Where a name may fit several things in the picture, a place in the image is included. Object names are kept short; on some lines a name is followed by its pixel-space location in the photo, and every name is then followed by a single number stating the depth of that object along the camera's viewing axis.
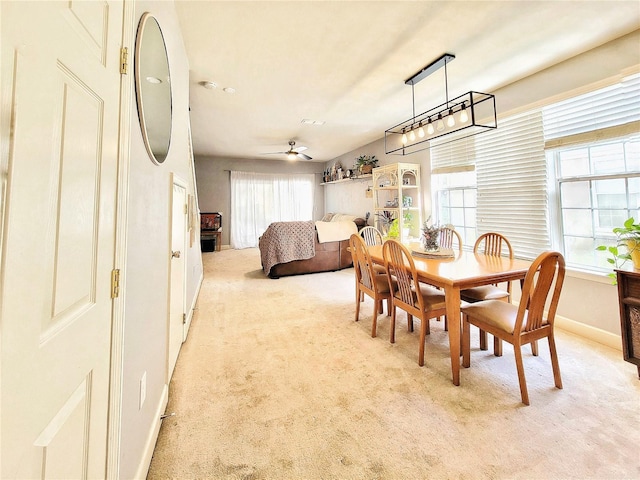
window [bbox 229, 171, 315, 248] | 7.95
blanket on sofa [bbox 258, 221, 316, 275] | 4.56
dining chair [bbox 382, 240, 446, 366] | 2.01
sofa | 4.57
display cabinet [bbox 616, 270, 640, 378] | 1.79
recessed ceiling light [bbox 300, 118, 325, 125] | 4.54
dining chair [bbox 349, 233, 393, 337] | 2.47
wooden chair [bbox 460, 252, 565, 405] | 1.58
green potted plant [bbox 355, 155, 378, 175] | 5.74
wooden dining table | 1.80
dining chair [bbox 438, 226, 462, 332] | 3.12
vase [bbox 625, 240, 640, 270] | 1.84
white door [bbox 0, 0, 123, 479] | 0.43
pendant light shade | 2.58
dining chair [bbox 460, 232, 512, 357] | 2.14
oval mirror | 1.13
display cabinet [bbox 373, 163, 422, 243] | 4.49
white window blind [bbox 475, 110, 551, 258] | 2.94
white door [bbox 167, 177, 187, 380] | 1.92
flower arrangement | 2.68
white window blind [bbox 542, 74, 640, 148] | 2.21
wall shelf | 5.89
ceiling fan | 5.60
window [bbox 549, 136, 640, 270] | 2.32
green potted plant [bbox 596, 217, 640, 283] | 1.85
